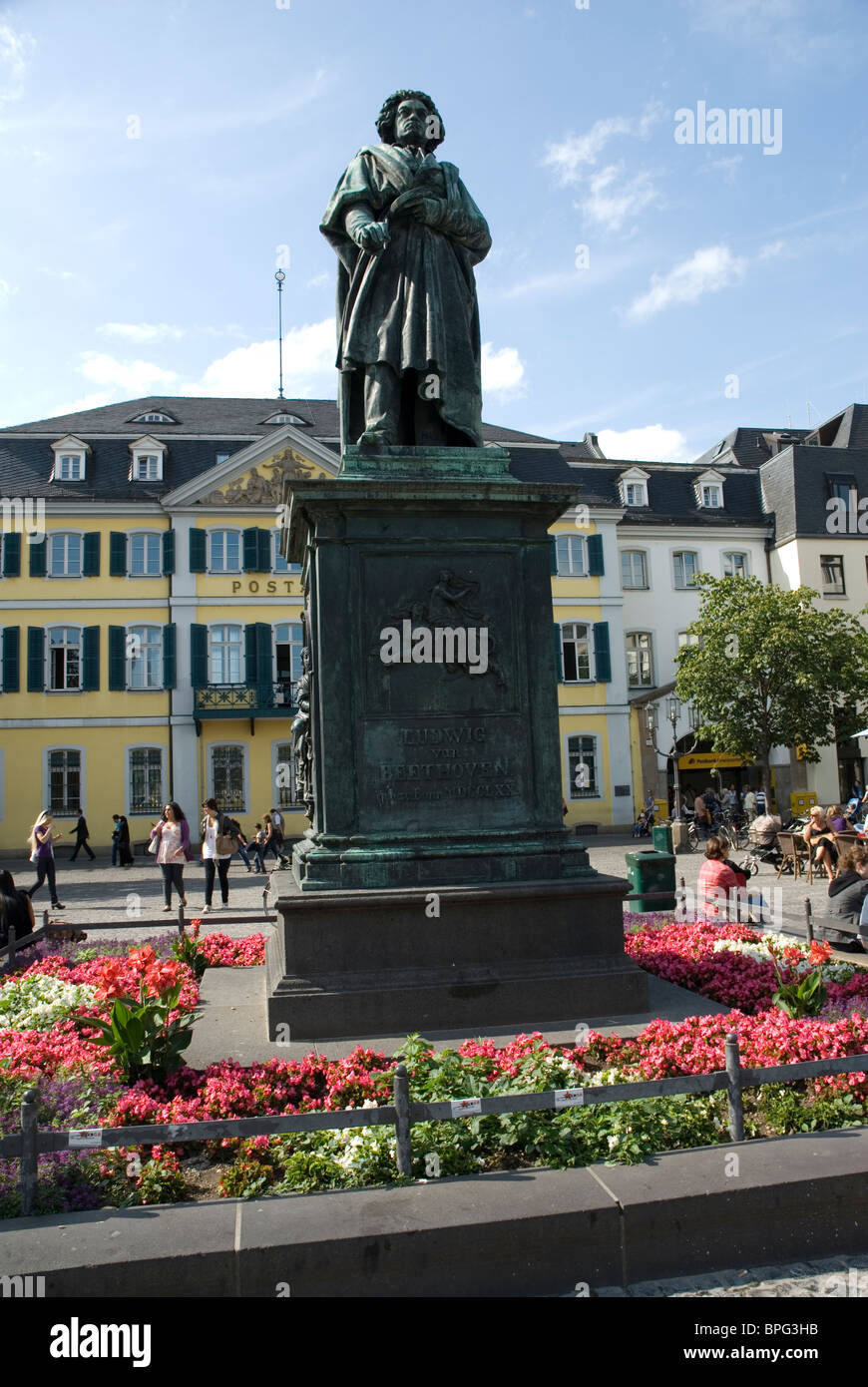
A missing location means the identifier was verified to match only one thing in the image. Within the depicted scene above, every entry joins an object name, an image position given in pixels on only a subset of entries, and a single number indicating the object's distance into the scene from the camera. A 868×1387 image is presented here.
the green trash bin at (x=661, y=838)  17.19
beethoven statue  6.73
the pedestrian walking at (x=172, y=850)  14.11
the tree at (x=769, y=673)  28.47
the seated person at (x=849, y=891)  8.55
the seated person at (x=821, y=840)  15.88
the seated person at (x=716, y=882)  9.96
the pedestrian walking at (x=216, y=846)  15.36
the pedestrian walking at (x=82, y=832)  28.20
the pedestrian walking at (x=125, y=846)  26.52
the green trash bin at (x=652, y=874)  11.35
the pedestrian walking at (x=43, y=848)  15.86
